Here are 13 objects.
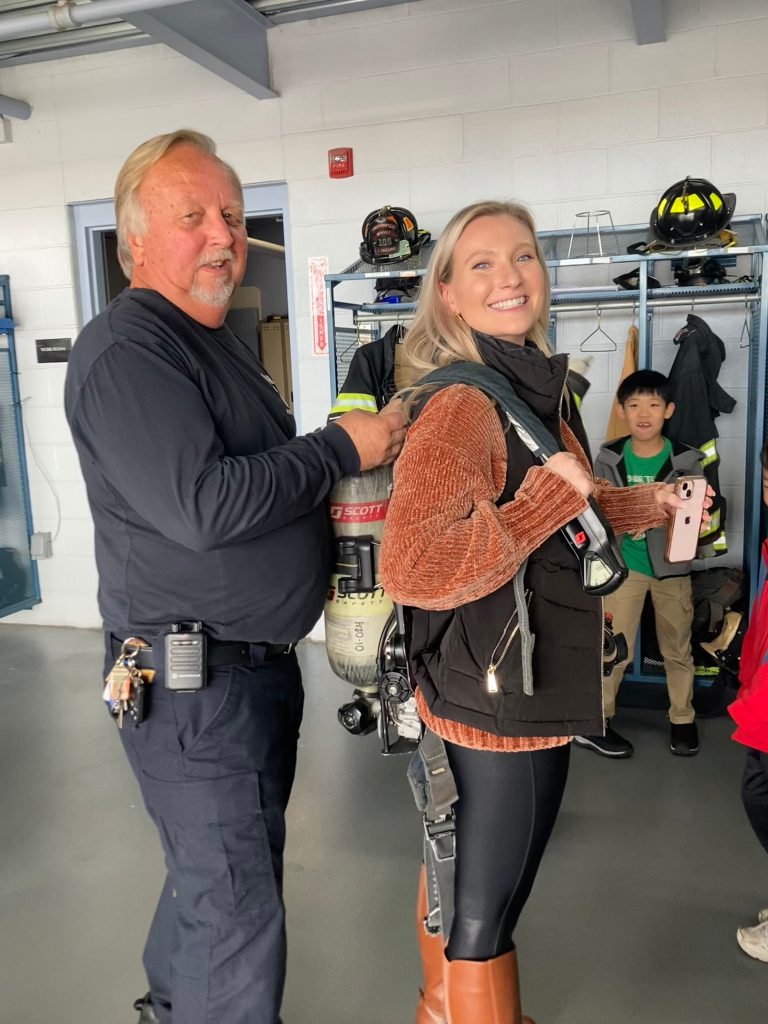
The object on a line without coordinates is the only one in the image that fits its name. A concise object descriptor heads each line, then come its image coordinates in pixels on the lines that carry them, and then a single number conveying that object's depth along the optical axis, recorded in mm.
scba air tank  1772
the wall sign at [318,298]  4832
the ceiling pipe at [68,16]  3402
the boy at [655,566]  3637
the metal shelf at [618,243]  3504
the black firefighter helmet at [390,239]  4090
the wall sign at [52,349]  5430
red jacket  2203
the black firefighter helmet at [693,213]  3492
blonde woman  1315
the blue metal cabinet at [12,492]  5461
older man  1565
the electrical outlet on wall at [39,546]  5633
